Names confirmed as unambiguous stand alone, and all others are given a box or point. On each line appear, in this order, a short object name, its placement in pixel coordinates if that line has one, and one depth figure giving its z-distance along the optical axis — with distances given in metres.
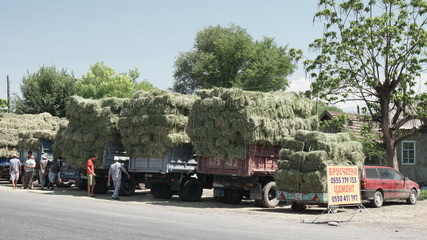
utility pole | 53.40
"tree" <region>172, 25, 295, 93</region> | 61.56
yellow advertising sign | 14.88
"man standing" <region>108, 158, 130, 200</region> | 21.72
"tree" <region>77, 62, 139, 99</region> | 57.00
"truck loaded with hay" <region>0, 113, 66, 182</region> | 28.53
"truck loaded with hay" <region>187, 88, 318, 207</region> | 18.42
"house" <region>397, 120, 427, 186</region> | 32.62
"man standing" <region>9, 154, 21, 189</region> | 26.56
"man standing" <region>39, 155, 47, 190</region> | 26.69
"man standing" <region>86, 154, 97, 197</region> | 22.53
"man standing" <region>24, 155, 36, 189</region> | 26.20
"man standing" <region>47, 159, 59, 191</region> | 26.03
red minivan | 18.43
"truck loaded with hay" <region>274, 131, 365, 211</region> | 16.67
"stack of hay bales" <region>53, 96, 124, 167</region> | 23.20
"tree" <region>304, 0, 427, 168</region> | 22.40
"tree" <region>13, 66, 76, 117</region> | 45.16
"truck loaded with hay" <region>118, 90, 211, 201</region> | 20.84
